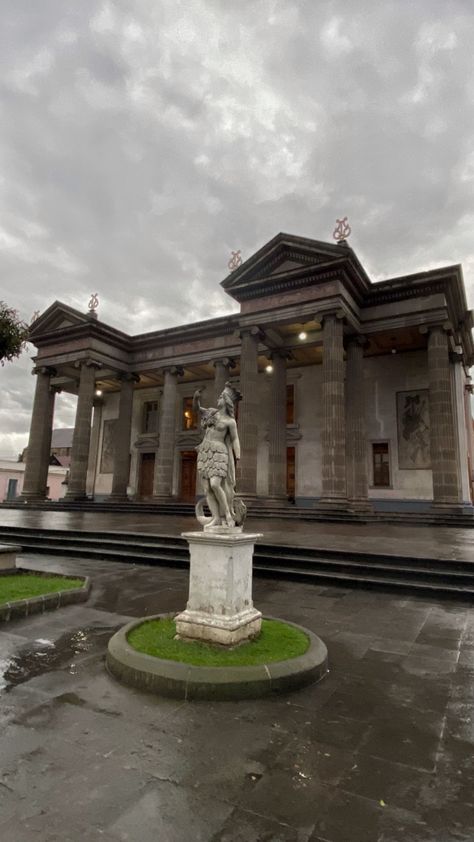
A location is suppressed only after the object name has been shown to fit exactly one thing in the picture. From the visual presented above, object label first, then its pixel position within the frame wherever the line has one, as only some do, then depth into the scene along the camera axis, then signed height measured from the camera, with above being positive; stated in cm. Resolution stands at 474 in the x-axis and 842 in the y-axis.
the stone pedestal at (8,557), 710 -90
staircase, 692 -99
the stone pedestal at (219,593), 417 -85
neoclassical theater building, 1798 +668
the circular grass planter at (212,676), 338 -133
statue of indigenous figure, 491 +48
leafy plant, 724 +274
